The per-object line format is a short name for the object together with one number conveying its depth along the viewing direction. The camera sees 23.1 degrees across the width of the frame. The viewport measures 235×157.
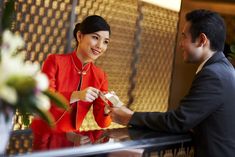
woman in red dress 2.80
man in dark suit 2.47
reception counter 1.94
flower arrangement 1.60
